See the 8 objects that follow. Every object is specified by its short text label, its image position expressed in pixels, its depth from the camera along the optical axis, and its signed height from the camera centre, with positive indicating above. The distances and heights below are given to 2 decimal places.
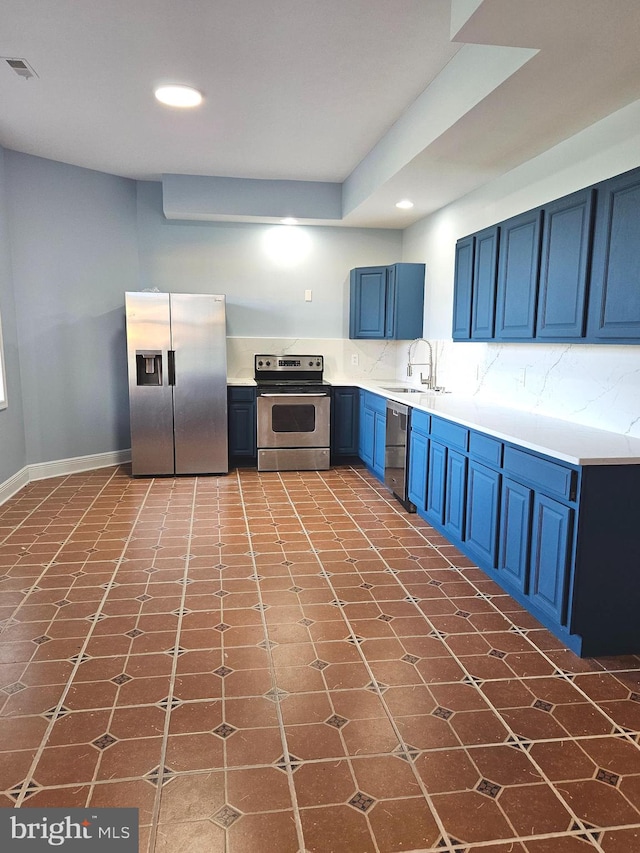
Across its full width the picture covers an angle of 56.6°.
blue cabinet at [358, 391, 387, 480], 5.05 -0.74
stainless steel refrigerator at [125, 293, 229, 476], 5.23 -0.31
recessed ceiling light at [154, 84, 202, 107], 3.48 +1.48
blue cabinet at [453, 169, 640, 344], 2.57 +0.40
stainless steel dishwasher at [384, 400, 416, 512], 4.39 -0.80
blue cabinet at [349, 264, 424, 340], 5.54 +0.43
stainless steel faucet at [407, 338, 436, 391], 5.17 -0.27
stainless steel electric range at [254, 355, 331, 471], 5.57 -0.73
